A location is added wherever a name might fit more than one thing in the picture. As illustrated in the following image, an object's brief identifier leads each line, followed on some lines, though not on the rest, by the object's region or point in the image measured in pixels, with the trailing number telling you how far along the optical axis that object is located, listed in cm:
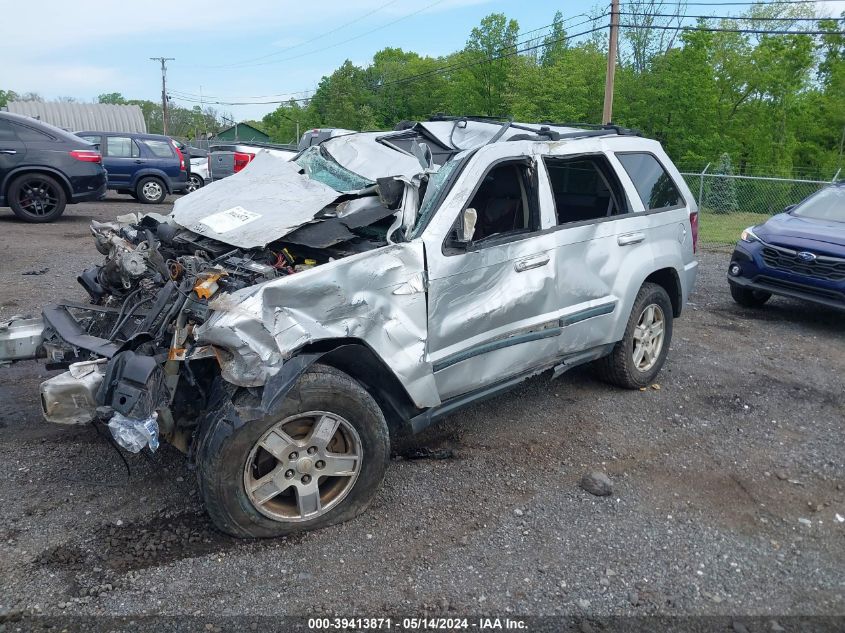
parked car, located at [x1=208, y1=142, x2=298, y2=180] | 1722
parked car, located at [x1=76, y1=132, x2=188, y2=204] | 1546
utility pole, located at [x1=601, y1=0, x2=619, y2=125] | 2005
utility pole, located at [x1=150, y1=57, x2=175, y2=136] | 5772
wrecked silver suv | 305
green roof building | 6119
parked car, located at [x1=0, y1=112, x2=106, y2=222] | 1089
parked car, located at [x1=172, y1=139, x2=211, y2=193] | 1929
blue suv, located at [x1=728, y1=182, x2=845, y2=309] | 721
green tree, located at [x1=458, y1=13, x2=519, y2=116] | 4172
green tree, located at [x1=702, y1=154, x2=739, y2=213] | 1858
